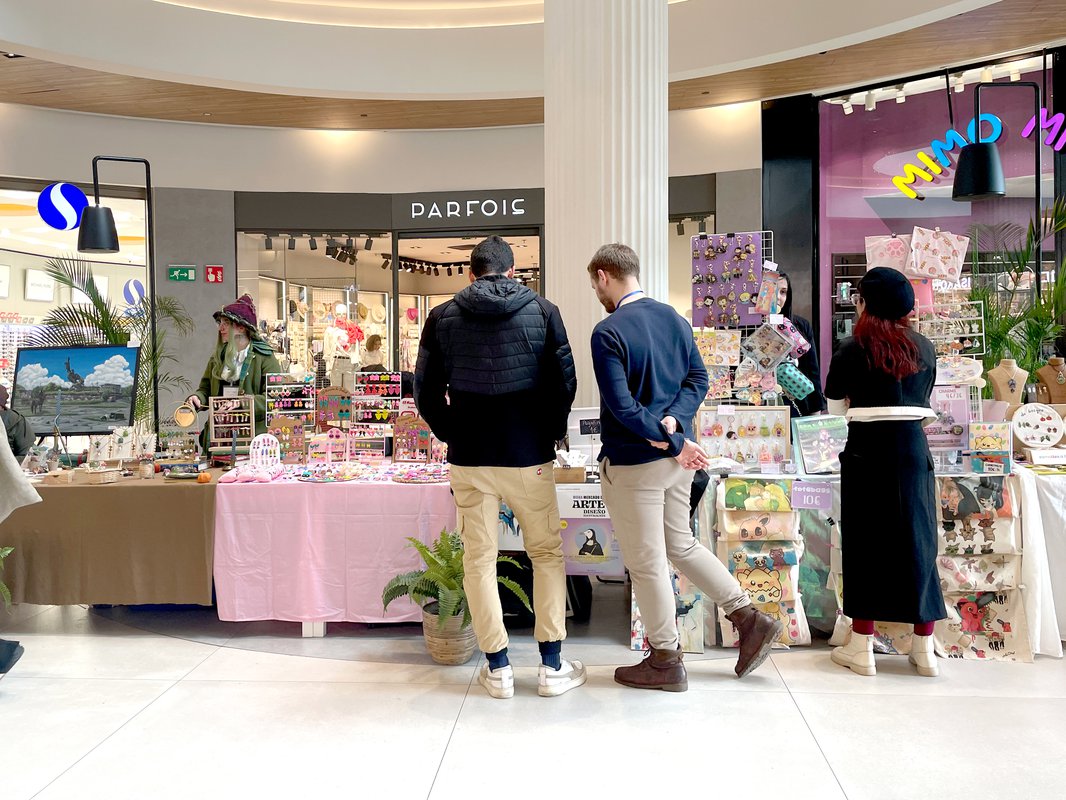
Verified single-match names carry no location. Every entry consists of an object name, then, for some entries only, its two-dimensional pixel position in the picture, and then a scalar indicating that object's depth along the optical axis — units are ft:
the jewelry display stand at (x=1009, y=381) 14.32
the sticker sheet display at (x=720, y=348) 13.70
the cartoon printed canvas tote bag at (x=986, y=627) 12.28
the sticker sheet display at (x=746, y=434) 13.32
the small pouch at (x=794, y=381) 13.79
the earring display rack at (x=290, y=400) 15.37
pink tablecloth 13.25
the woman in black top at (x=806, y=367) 15.75
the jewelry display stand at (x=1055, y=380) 14.93
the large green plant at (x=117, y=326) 22.66
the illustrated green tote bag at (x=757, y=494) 12.57
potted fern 12.19
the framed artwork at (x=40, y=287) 27.91
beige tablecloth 13.61
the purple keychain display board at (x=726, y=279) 13.46
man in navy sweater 10.59
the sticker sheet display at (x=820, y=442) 13.05
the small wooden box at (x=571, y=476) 13.06
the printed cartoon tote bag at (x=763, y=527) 12.53
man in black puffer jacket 10.78
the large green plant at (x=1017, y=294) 16.35
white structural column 15.25
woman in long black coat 11.44
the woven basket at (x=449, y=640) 12.30
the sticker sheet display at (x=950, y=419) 12.83
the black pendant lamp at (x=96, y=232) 20.08
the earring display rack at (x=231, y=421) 15.43
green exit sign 28.99
